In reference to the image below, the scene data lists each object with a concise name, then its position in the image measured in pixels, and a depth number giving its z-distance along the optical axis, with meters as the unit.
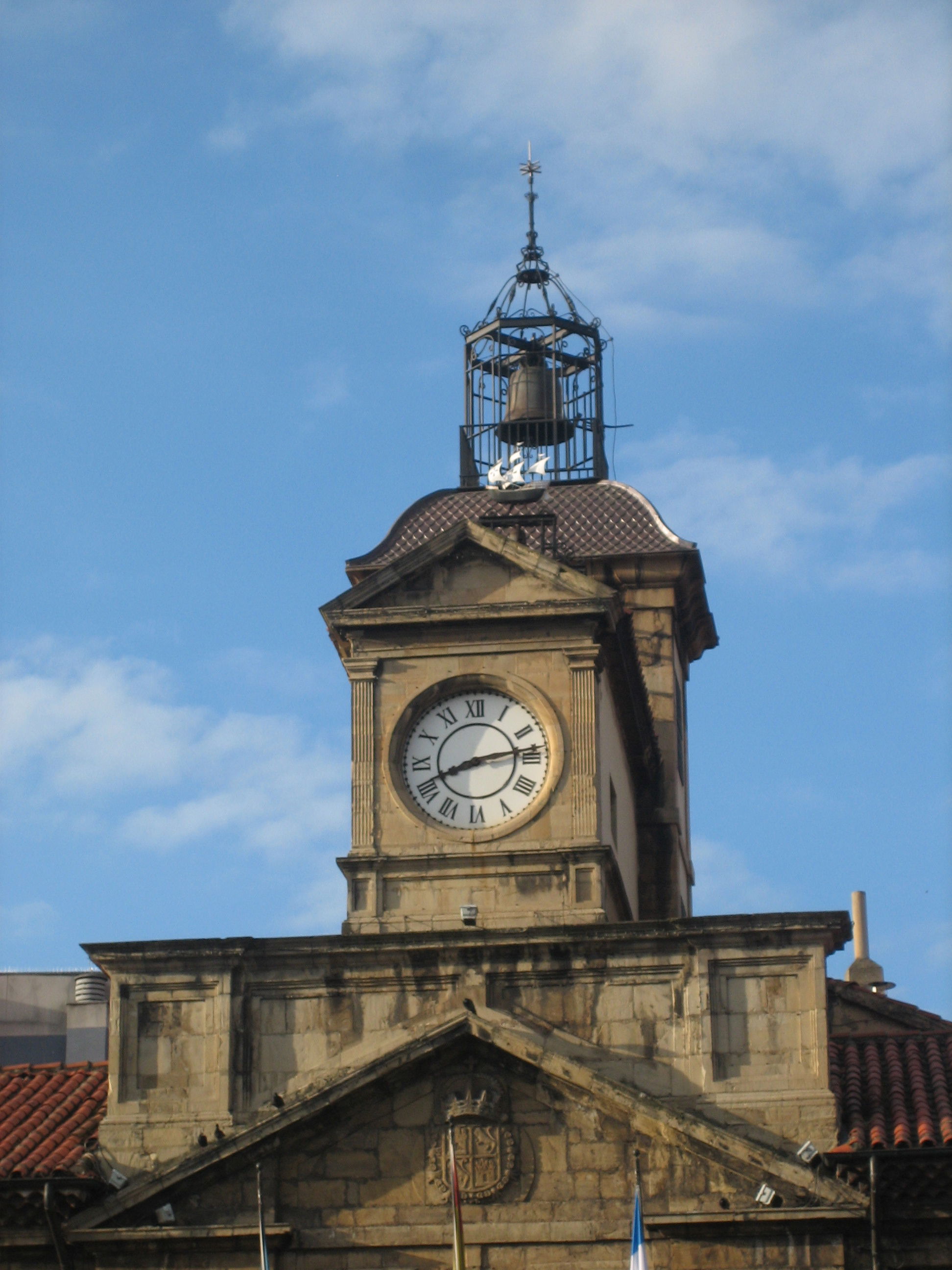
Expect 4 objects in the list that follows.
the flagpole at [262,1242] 29.84
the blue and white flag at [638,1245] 29.02
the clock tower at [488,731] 33.16
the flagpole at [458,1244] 29.19
